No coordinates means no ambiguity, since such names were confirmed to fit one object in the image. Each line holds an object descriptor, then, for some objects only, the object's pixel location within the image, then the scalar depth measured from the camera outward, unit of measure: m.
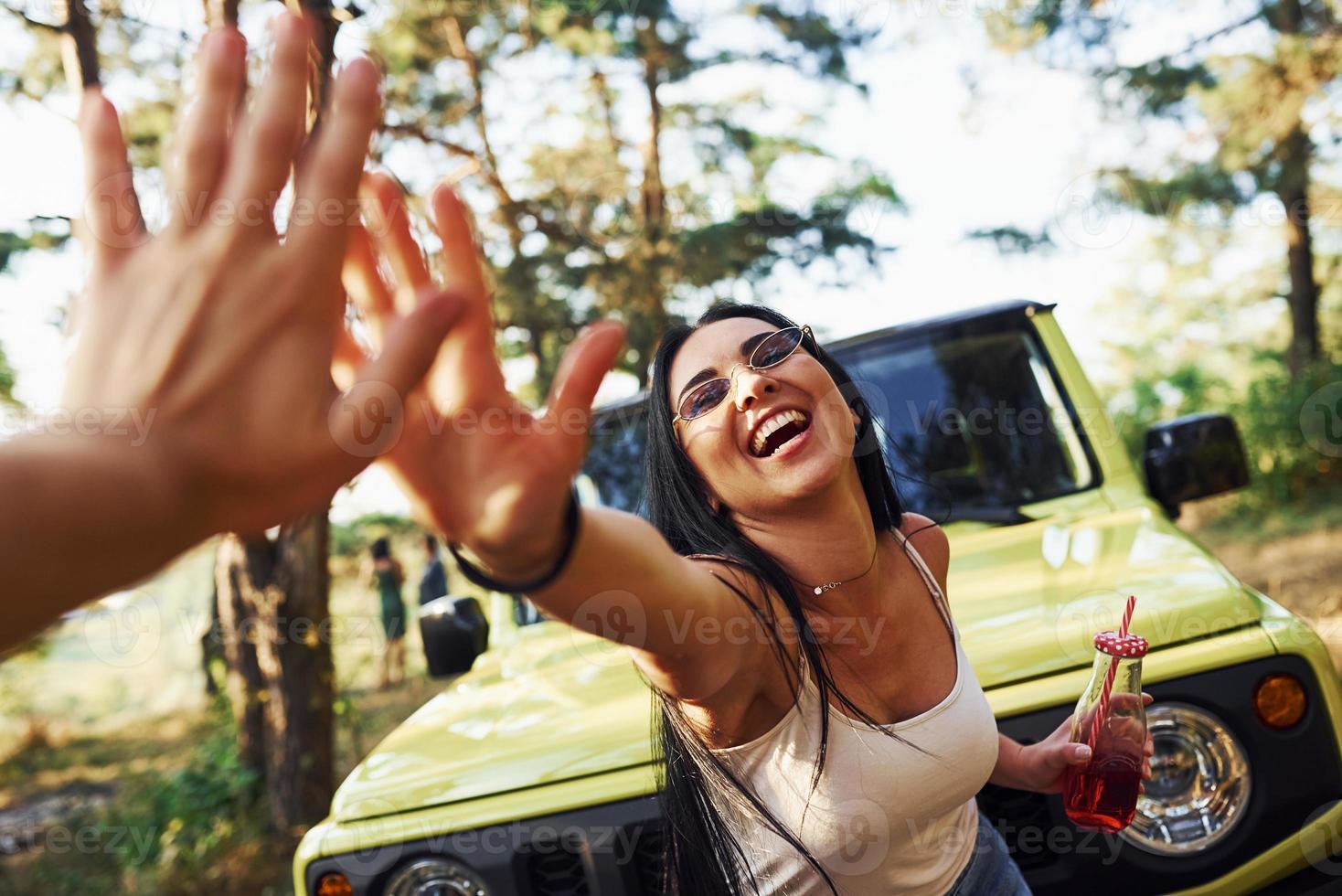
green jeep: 2.05
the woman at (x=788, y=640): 1.12
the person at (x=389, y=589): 10.84
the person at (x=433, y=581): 7.28
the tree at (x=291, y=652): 5.75
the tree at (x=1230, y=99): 10.57
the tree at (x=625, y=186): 10.90
